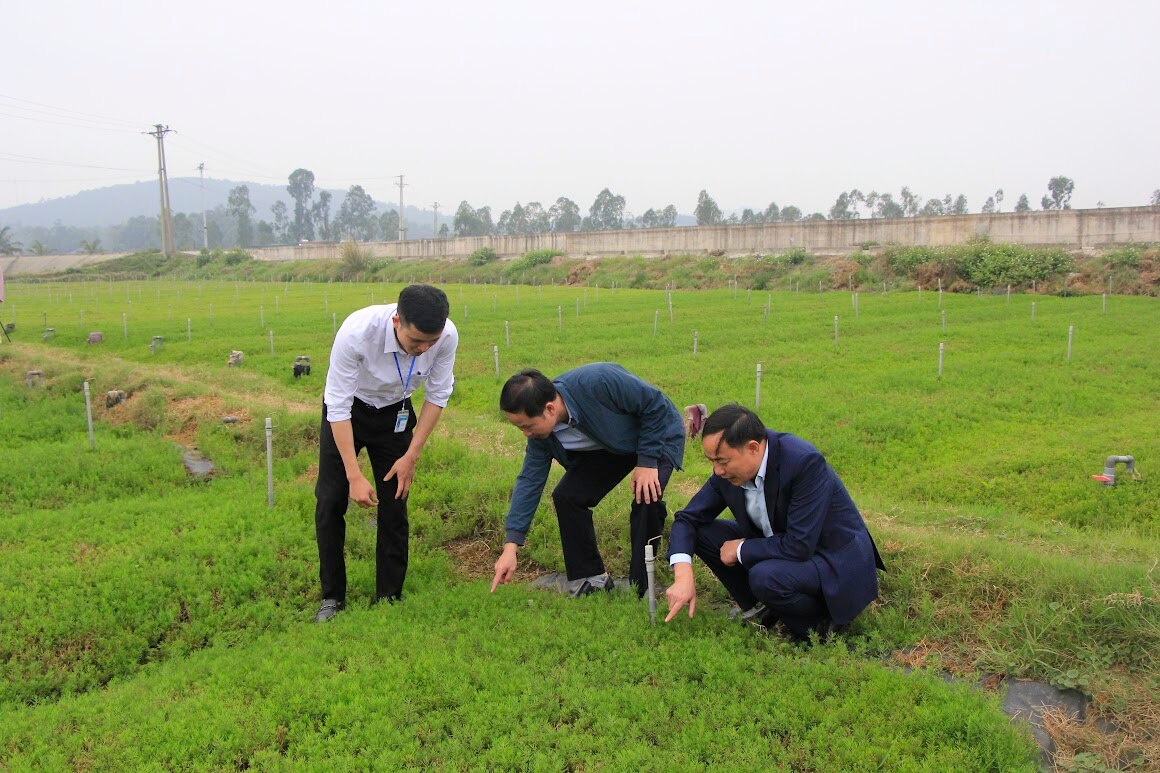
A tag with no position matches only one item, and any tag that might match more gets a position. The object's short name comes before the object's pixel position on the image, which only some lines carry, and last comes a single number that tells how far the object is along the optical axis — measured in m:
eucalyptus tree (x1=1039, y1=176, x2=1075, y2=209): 83.31
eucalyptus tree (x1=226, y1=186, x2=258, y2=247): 146.88
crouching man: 4.52
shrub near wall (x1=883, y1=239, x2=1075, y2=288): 35.06
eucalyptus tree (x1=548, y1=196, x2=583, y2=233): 136.62
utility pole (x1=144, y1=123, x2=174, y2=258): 78.50
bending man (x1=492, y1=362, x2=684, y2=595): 5.17
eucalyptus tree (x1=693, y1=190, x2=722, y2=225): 105.19
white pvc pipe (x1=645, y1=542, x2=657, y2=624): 5.02
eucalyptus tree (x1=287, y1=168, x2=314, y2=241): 154.50
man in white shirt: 5.29
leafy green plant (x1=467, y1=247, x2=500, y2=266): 66.12
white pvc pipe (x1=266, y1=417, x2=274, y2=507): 7.71
